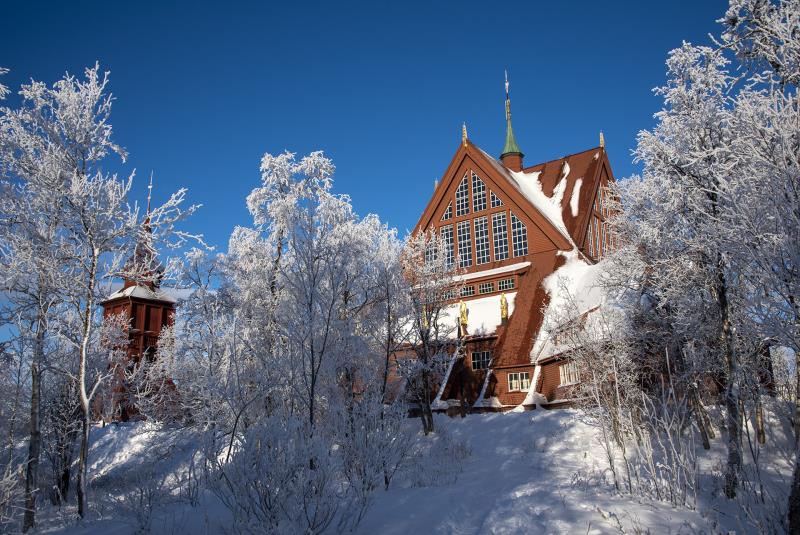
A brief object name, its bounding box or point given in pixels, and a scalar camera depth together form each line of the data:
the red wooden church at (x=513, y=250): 26.33
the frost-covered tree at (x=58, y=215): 11.88
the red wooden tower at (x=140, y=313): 49.19
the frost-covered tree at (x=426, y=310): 23.65
